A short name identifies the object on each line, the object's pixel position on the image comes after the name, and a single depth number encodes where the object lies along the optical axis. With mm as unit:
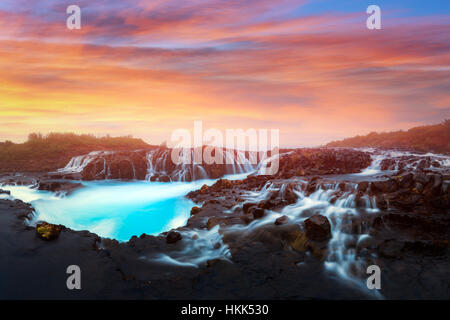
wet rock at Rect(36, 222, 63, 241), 7320
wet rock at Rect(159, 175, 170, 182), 21677
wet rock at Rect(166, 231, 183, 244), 7697
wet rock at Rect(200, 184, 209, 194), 14940
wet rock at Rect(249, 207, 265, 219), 9214
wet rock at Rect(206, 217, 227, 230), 8898
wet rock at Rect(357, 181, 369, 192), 10279
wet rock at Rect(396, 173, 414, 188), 9909
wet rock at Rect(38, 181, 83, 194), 16672
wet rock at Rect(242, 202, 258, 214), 10092
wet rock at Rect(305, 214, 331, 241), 7242
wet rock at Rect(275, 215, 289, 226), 8199
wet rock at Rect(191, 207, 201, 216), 10938
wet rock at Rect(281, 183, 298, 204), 11062
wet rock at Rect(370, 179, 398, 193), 10031
